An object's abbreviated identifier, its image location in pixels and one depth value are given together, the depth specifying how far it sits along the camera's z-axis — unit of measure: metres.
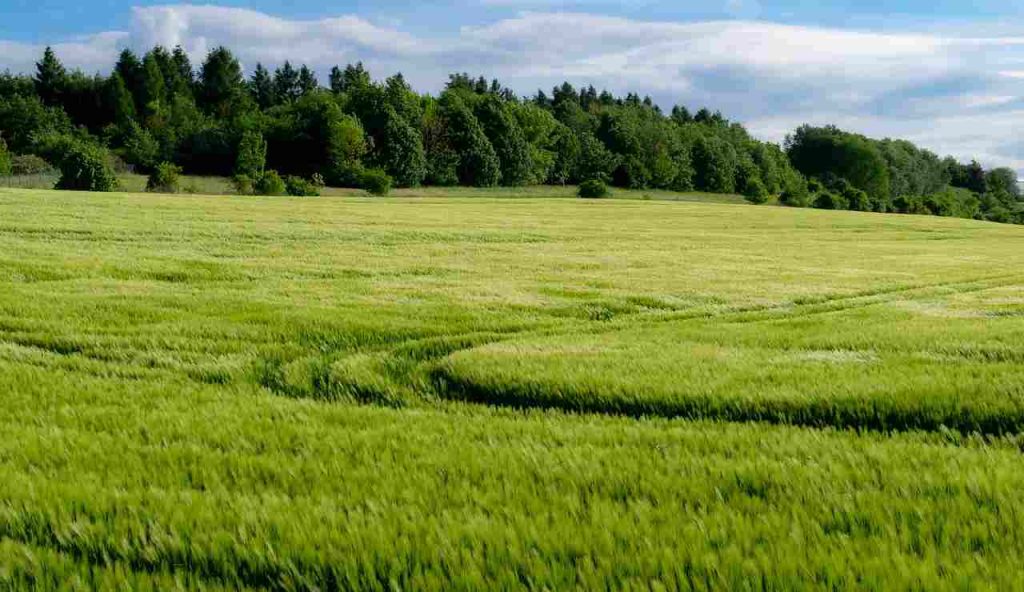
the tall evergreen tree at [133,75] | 133.88
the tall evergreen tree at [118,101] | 122.88
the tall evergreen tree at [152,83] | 133.38
